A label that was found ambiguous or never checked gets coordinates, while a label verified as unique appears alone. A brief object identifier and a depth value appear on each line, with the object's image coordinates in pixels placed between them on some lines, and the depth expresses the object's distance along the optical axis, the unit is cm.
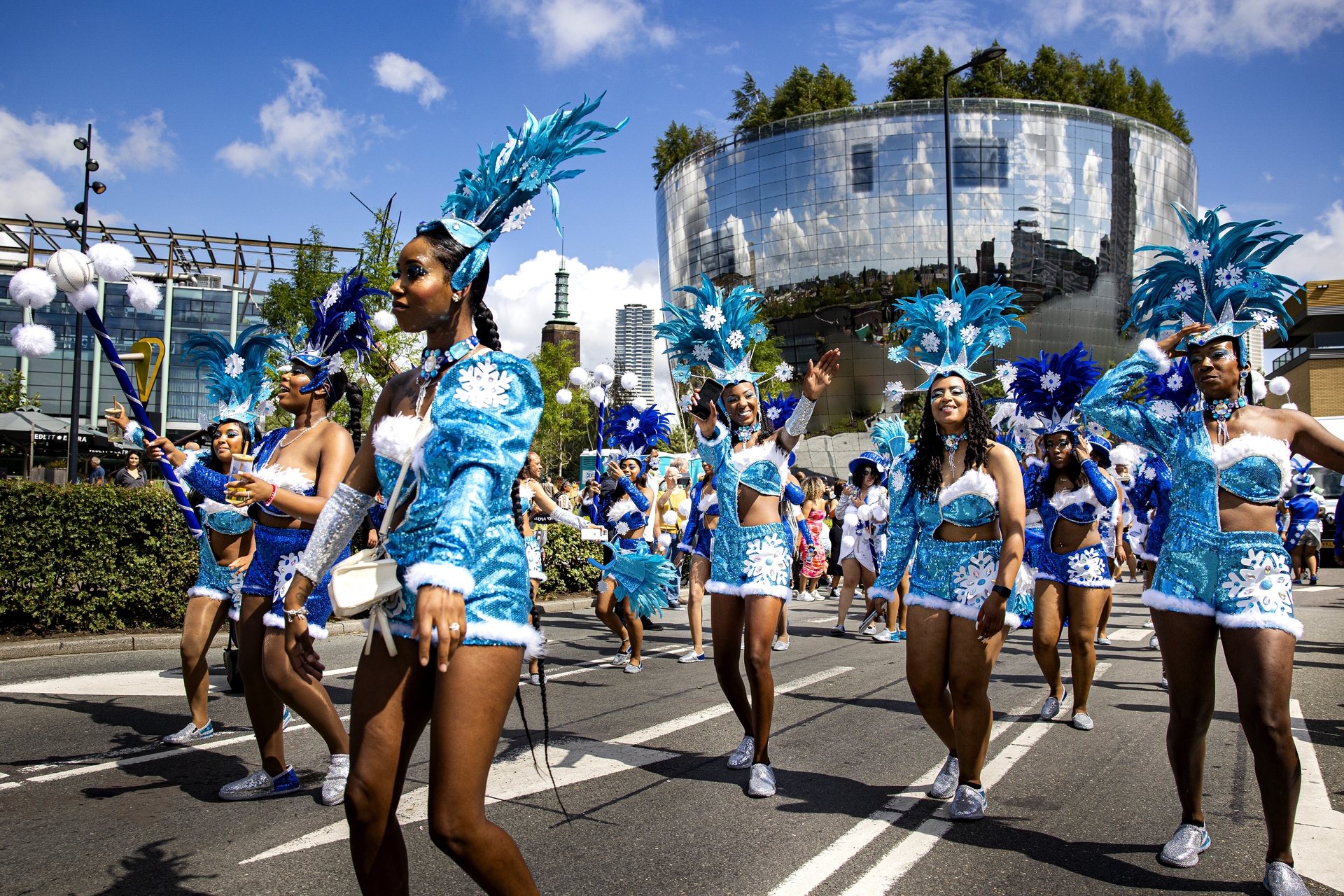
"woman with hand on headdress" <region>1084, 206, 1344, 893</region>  348
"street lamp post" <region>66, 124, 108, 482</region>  1633
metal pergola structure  3797
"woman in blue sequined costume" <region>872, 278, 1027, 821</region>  415
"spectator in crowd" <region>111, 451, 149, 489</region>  1262
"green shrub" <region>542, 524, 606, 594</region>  1470
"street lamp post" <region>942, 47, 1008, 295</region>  1467
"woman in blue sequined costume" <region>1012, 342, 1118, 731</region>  630
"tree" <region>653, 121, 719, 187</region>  6506
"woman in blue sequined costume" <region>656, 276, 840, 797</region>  483
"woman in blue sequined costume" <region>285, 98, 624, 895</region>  229
